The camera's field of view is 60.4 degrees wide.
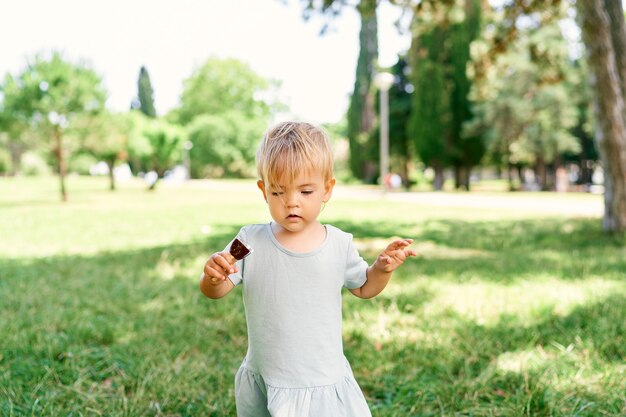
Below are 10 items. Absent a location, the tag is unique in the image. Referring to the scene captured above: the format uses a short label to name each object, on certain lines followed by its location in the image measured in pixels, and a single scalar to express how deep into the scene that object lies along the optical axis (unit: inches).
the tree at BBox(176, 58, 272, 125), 2554.1
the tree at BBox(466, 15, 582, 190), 1086.4
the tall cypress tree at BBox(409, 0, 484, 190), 1202.0
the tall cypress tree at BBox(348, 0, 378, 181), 1588.3
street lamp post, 798.4
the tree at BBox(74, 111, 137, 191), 844.0
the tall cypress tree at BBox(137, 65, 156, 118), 2770.7
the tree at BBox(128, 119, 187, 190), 1371.8
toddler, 64.5
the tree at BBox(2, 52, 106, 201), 777.6
